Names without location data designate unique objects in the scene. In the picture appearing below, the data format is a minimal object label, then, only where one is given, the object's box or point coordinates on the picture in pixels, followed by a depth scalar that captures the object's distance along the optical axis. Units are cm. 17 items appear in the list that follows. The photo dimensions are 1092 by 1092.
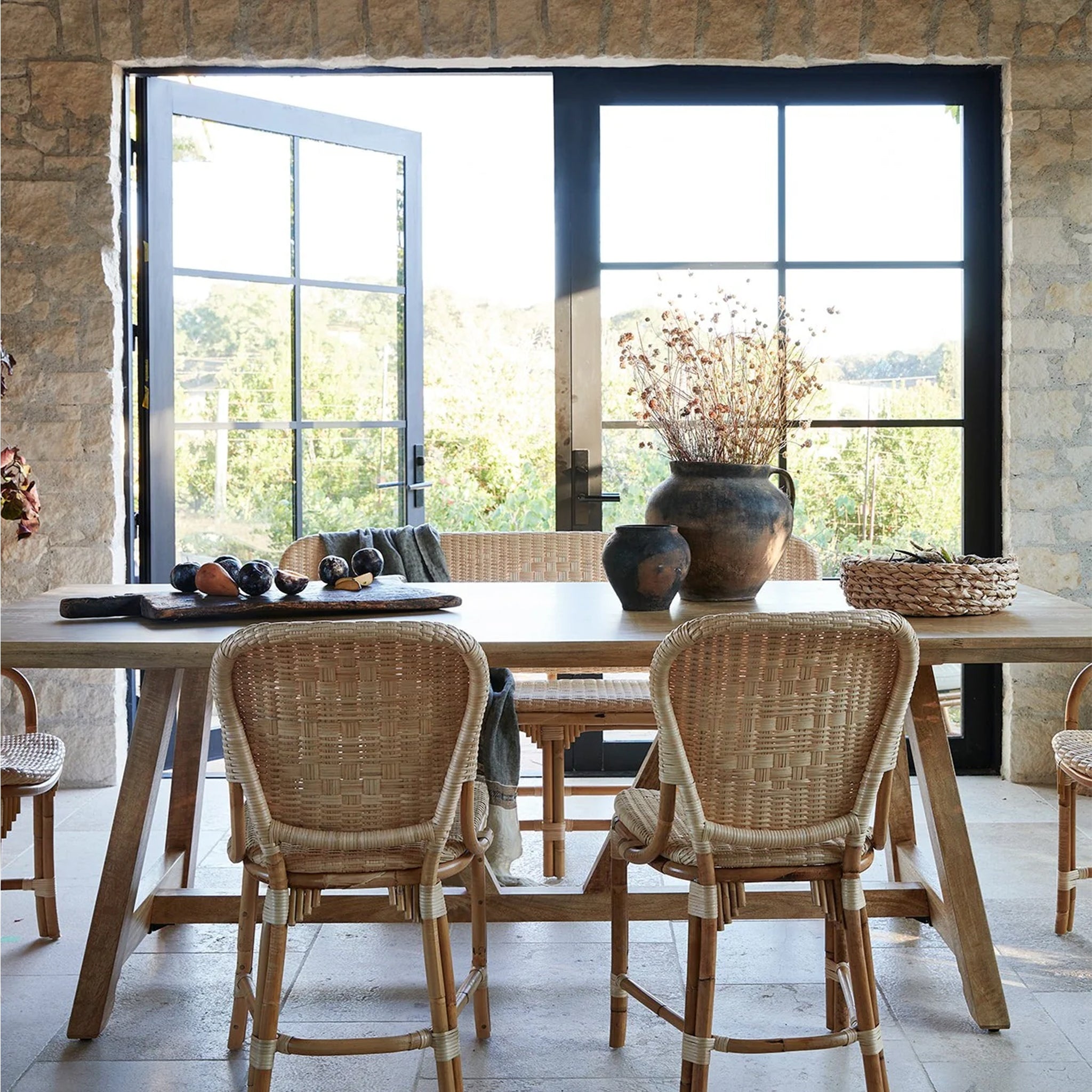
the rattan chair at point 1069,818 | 305
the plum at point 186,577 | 293
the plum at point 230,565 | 294
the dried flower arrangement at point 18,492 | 296
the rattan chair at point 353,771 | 201
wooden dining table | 238
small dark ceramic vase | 274
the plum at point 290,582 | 280
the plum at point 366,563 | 302
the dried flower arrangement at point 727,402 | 296
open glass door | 440
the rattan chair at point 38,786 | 288
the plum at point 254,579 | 281
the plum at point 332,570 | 296
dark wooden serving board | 265
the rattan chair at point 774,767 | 202
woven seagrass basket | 263
